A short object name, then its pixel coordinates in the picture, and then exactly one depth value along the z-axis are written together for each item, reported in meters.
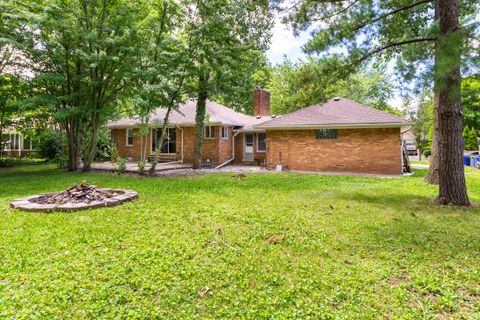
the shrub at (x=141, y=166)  12.54
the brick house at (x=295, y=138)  12.88
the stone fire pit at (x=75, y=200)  5.84
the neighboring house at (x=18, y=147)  25.80
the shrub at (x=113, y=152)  13.66
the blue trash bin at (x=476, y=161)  17.14
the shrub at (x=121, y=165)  12.83
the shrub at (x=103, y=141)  17.23
